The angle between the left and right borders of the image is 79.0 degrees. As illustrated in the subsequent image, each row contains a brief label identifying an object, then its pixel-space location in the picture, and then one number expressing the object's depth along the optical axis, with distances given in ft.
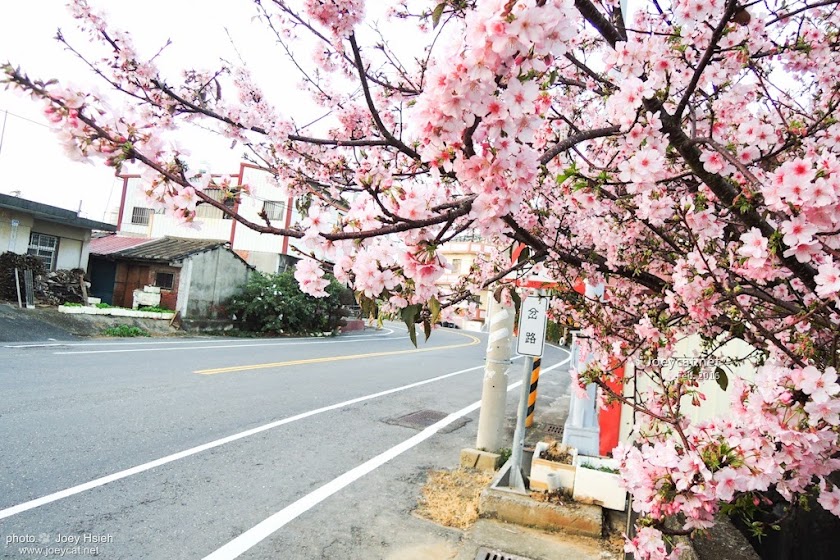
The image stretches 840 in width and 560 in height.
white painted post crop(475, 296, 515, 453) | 19.11
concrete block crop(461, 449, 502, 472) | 18.35
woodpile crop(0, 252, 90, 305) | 52.85
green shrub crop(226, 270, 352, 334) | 69.92
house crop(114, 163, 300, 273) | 90.43
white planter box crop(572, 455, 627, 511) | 13.56
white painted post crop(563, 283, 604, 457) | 17.03
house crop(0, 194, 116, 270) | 53.93
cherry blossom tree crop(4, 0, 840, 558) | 4.62
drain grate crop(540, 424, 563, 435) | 24.16
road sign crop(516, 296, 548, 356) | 14.73
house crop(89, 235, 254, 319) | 65.00
